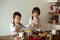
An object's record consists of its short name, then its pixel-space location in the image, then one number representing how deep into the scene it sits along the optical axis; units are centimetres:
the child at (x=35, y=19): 190
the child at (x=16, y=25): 163
